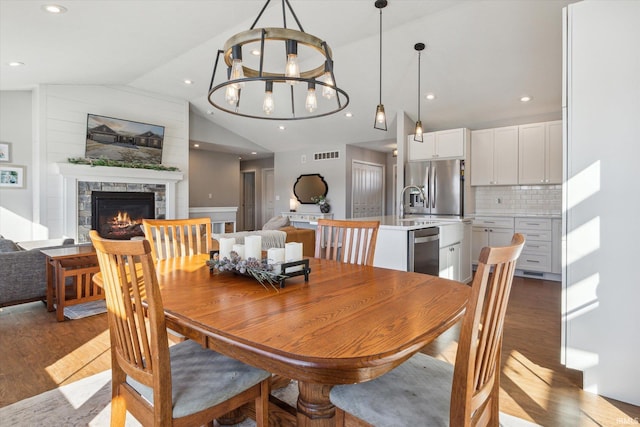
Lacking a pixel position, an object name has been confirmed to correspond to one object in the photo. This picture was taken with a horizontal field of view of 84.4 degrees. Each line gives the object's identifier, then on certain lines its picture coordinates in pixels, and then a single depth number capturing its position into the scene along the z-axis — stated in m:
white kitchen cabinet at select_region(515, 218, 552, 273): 4.98
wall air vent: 8.25
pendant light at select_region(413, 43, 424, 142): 4.10
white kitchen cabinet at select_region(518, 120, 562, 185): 5.05
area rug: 1.76
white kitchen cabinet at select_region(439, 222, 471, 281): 3.87
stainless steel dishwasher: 3.27
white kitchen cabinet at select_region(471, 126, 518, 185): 5.41
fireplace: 5.76
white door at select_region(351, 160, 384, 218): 8.38
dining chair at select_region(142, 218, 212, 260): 2.21
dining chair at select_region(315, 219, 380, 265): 2.21
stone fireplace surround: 5.43
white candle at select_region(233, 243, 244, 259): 1.79
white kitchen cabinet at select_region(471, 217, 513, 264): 5.31
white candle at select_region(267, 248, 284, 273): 1.60
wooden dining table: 0.86
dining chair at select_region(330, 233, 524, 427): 0.92
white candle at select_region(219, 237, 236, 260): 1.77
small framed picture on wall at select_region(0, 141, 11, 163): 5.23
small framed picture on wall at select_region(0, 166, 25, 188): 5.23
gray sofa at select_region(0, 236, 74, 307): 3.16
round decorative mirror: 8.48
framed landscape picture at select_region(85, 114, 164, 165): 5.70
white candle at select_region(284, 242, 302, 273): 1.66
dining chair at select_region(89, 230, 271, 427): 1.07
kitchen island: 3.29
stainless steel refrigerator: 5.51
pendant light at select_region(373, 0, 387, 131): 3.16
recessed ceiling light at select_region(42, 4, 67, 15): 2.94
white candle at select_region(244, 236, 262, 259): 1.71
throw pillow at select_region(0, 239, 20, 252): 3.48
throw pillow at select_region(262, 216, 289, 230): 4.99
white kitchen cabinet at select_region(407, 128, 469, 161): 5.46
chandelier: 1.51
